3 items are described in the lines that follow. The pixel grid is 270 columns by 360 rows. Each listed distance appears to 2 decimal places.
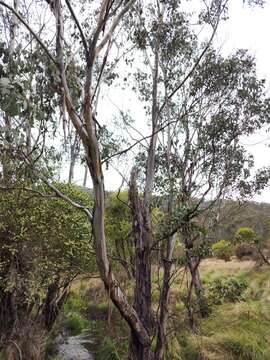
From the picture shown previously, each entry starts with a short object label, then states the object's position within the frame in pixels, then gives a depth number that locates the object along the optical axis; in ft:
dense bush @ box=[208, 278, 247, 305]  25.64
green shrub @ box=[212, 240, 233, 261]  67.11
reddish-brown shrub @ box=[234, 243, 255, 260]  66.77
